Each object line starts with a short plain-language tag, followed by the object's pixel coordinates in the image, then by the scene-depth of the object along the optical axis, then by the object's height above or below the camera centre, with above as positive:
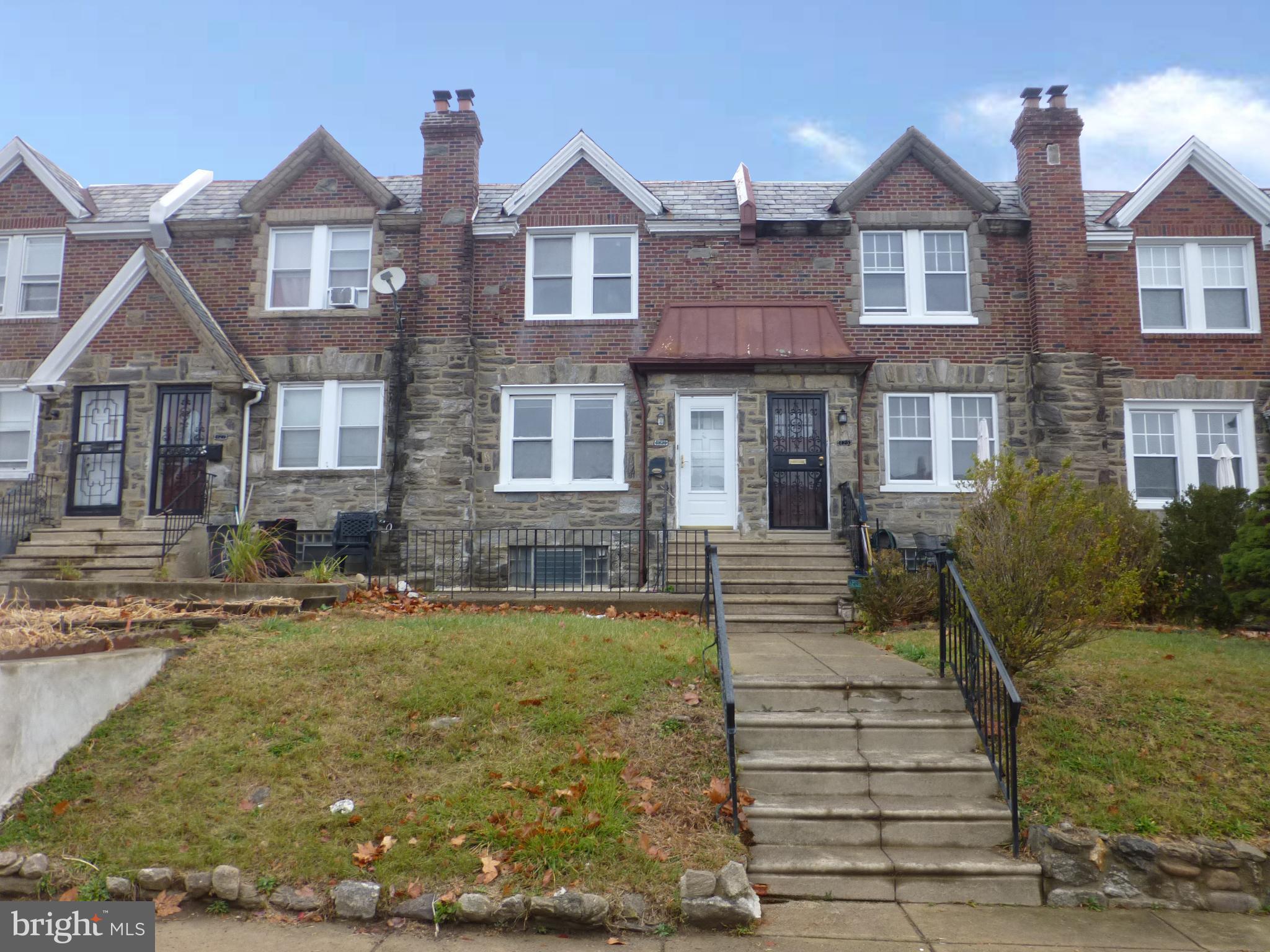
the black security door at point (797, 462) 14.76 +1.32
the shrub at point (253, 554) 11.69 -0.22
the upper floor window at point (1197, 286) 15.63 +4.52
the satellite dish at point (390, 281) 15.42 +4.44
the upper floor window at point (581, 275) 15.96 +4.75
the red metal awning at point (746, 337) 14.67 +3.46
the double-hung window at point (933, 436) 15.24 +1.82
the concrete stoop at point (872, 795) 5.84 -1.86
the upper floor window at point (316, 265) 16.27 +5.00
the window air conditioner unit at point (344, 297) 16.02 +4.31
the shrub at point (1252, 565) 10.25 -0.23
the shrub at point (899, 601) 11.53 -0.75
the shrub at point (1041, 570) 7.42 -0.23
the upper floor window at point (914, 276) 15.72 +4.71
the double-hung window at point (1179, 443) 15.30 +1.73
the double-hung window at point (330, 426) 15.71 +1.99
